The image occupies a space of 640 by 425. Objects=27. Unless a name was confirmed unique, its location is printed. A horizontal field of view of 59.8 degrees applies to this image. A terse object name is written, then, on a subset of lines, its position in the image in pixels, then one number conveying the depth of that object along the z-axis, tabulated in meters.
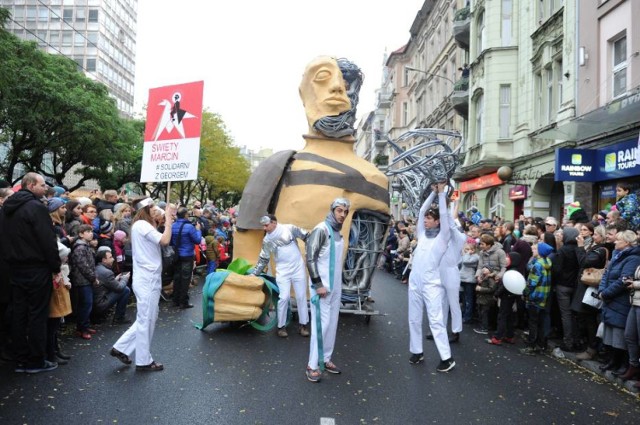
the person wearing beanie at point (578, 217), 8.25
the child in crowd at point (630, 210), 6.68
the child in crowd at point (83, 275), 6.76
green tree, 20.27
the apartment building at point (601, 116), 12.48
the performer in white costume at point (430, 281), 5.97
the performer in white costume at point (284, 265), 7.44
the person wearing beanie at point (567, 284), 6.81
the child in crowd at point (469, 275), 8.75
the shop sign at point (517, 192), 19.65
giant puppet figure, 7.83
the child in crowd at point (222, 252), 13.12
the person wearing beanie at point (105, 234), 8.64
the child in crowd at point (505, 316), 7.41
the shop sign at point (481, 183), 22.32
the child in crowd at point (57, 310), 5.59
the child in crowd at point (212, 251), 12.48
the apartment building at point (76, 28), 60.84
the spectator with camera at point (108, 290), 7.43
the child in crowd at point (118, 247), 8.80
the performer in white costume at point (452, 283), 7.16
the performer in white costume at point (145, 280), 5.38
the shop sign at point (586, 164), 13.29
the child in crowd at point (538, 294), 6.90
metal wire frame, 7.63
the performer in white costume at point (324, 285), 5.46
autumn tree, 40.12
